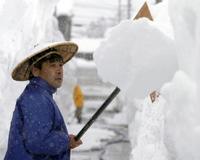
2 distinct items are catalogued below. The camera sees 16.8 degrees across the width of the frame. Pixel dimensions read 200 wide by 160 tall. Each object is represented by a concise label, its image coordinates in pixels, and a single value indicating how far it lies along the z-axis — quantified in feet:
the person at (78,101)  67.05
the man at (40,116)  13.68
